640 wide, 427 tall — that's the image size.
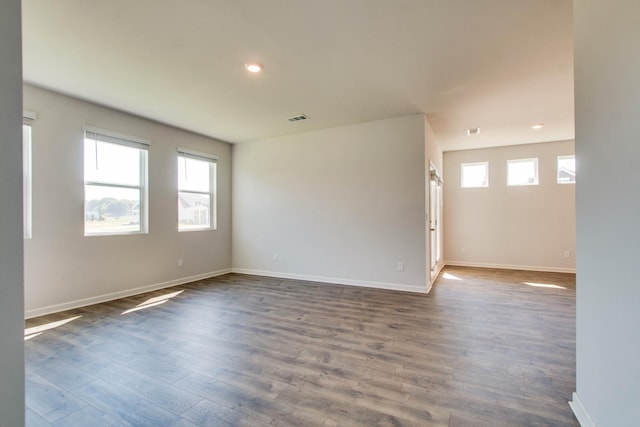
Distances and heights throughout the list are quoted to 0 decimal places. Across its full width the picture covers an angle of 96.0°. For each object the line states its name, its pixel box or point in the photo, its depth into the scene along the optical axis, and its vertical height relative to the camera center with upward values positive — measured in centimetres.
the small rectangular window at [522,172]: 623 +89
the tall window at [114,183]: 390 +45
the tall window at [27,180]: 329 +39
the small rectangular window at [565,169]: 600 +90
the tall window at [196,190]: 513 +44
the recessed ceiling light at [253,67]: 289 +150
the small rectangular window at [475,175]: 662 +89
